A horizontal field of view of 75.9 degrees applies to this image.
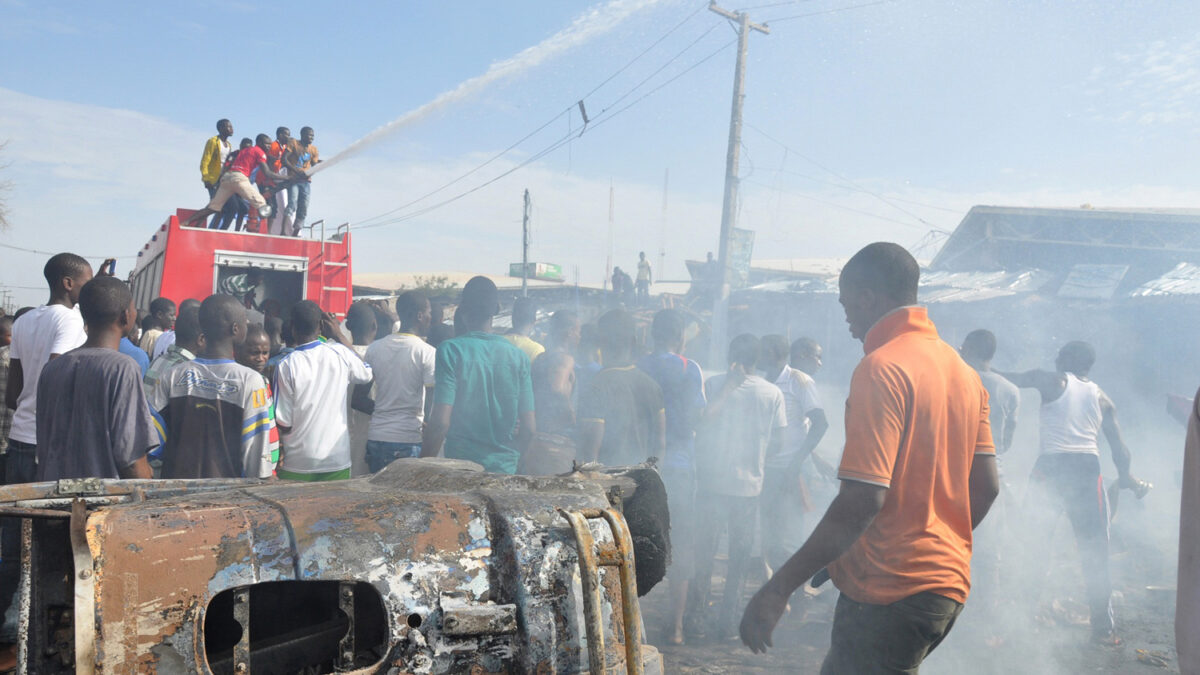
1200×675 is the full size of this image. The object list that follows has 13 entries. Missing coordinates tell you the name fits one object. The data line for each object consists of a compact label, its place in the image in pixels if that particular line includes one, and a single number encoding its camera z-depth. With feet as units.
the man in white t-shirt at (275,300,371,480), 13.61
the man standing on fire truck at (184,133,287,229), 31.17
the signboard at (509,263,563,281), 148.56
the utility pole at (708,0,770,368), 55.06
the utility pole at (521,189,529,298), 99.54
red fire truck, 28.45
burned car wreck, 5.03
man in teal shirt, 14.32
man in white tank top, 19.27
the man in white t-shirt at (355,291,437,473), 15.88
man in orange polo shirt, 7.97
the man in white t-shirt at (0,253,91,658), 12.86
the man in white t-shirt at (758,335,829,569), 19.29
